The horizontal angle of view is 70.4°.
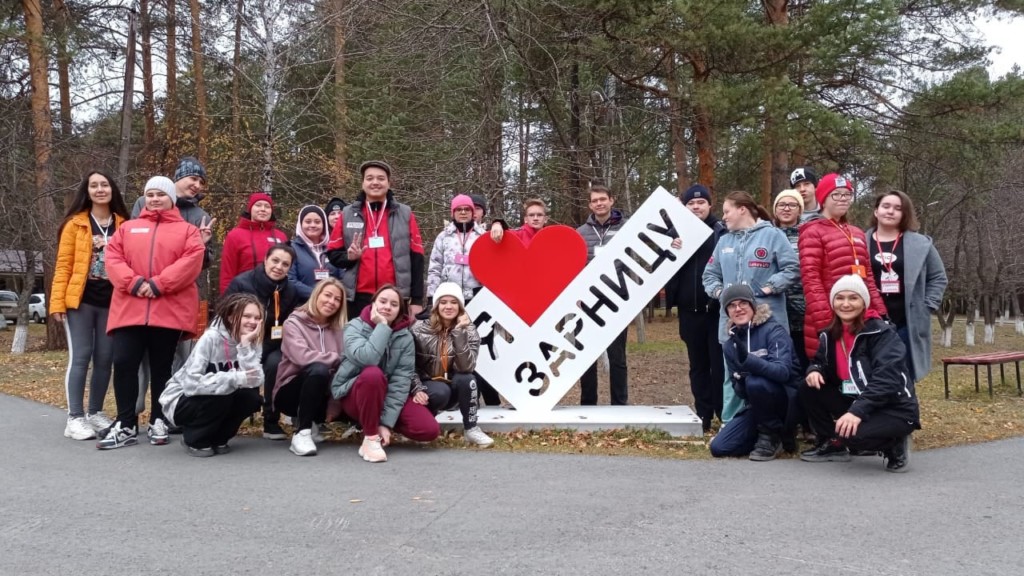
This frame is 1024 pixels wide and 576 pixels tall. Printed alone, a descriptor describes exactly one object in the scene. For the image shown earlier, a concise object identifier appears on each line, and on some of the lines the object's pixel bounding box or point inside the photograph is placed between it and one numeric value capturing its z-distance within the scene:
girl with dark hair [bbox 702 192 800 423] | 5.11
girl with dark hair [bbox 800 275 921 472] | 4.28
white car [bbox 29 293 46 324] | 37.56
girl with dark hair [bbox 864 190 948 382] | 4.95
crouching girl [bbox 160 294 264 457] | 4.57
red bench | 8.63
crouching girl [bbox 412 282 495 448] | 5.11
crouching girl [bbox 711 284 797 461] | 4.68
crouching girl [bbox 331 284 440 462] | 4.68
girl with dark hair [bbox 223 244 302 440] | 5.27
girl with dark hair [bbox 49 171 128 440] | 5.11
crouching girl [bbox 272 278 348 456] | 4.80
